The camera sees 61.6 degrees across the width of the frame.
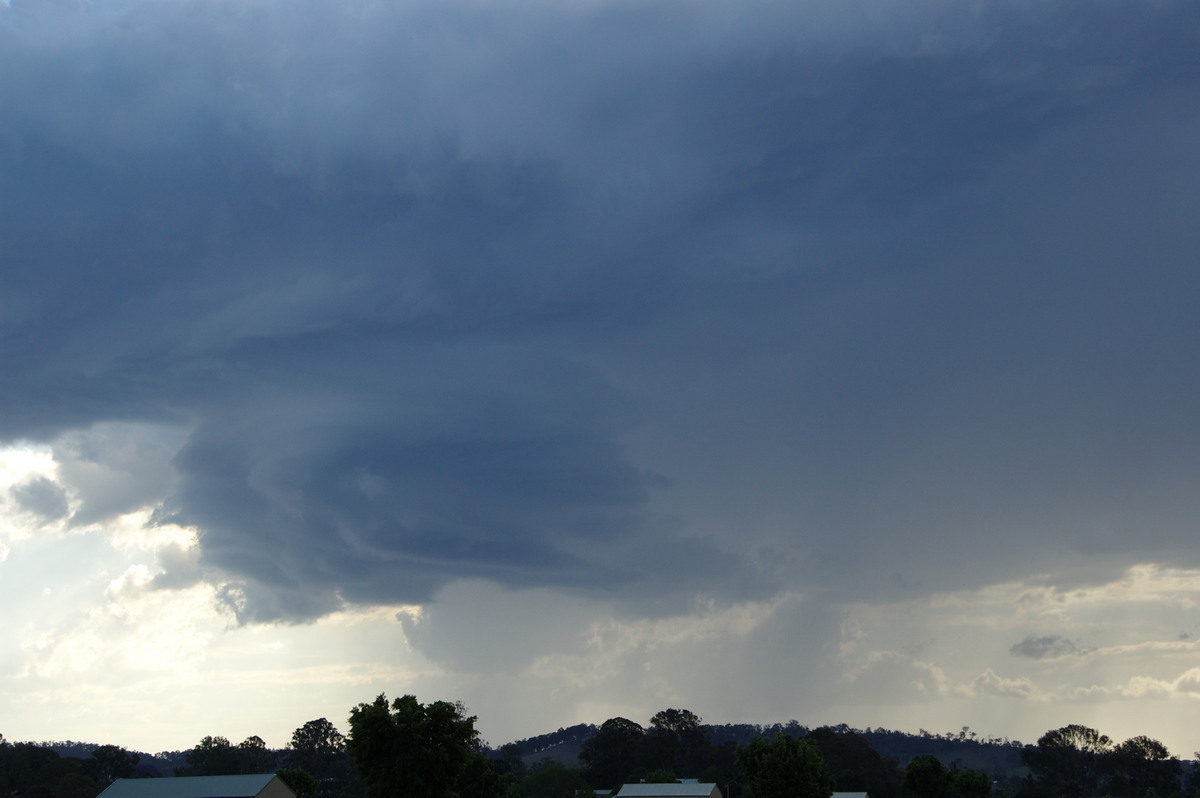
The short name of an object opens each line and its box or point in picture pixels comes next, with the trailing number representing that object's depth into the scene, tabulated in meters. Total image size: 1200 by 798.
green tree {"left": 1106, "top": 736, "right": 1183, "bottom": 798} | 191.88
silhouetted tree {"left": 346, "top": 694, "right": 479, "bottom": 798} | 73.75
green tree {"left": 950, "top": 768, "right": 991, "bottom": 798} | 133.25
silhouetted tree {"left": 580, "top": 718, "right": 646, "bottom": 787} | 198.50
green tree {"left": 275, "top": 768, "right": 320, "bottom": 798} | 144.38
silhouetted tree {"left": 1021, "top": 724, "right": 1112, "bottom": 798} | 188.00
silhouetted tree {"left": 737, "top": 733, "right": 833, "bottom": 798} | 92.12
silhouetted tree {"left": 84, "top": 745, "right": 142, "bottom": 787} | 187.38
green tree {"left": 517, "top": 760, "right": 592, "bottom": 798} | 166.75
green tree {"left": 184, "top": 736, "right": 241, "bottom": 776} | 197.50
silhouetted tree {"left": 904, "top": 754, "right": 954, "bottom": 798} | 130.62
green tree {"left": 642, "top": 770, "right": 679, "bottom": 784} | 163.62
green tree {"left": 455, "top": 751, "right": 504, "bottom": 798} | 109.19
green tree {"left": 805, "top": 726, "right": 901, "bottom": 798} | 179.50
